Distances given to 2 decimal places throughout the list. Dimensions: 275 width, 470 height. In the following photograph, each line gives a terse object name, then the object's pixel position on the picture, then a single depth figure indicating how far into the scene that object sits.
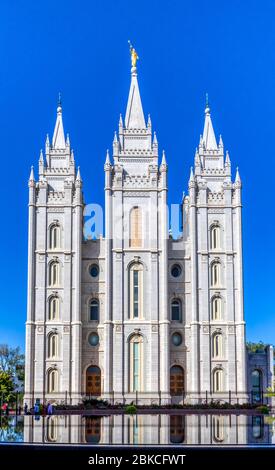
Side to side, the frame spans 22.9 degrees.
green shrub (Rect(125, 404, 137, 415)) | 41.87
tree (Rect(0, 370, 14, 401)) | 50.46
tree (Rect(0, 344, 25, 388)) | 66.25
